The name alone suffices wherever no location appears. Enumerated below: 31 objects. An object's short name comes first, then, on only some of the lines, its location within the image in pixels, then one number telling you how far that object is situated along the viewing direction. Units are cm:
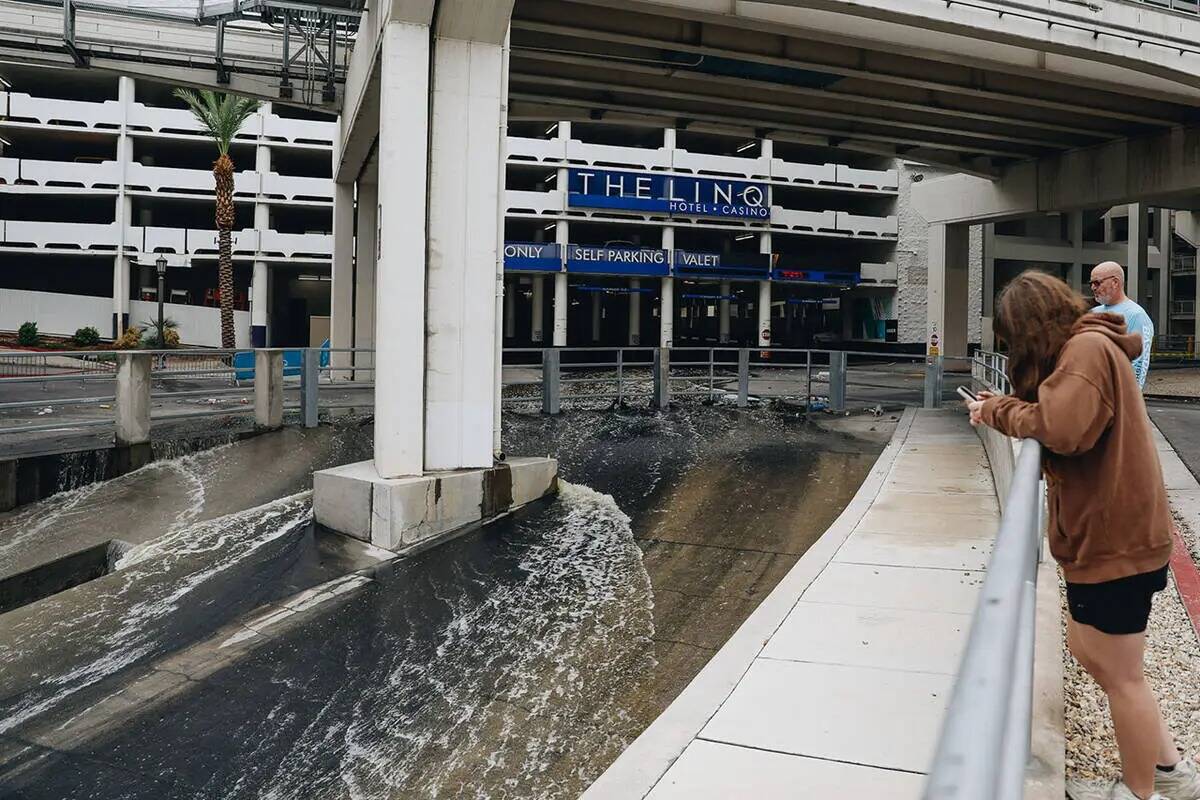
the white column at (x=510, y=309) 4569
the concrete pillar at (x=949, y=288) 3172
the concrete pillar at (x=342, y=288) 2314
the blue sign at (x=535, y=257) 4088
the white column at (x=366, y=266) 2108
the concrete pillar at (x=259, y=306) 3988
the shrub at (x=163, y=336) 3453
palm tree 3369
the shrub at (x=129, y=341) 3244
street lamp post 2967
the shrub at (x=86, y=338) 3588
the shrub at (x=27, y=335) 3509
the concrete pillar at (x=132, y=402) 1210
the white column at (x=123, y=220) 3816
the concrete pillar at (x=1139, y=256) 3903
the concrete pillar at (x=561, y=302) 4156
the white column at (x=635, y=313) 4388
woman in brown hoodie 289
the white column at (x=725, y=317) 4503
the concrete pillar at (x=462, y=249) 878
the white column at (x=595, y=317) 4491
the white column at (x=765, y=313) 4375
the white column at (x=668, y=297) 4269
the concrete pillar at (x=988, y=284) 4212
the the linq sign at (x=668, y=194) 4166
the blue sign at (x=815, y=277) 4428
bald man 704
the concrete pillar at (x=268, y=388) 1420
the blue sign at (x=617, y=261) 4156
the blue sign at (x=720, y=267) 4278
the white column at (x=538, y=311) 4295
